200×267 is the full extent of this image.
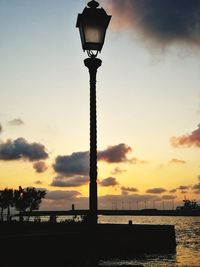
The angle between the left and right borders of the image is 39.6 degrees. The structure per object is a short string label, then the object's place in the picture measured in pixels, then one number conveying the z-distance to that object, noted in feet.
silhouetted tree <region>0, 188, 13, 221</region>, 222.64
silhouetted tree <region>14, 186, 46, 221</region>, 218.80
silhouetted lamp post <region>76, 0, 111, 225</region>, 15.53
